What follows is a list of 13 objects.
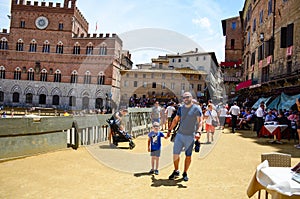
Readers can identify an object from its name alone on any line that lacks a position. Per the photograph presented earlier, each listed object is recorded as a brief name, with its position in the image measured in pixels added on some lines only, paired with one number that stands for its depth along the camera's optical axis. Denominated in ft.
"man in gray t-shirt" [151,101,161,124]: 42.96
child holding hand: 21.29
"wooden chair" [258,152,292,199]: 13.71
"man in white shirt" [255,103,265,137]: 49.44
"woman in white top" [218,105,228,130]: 62.59
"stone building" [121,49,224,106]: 171.32
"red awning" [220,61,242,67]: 157.58
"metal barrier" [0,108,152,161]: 23.83
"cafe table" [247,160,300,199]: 9.52
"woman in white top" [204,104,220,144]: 39.34
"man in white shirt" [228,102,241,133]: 52.90
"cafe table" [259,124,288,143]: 39.70
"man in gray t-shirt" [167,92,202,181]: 19.42
